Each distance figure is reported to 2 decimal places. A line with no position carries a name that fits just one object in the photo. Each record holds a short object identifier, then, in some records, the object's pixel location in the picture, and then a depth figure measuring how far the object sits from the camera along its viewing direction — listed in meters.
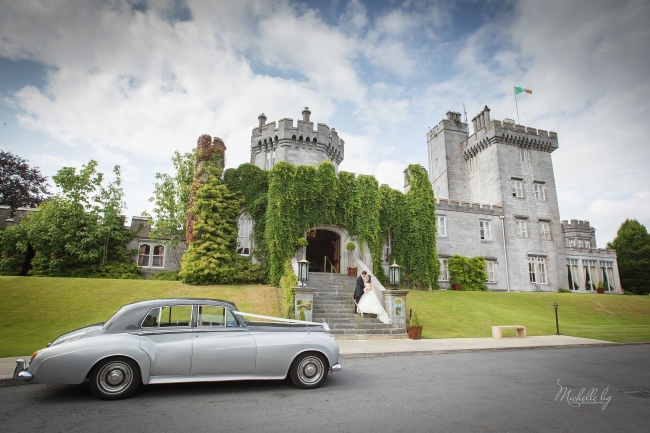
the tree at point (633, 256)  41.81
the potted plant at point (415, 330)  13.98
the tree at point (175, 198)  25.27
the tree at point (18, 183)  32.03
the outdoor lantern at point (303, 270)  16.22
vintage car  5.41
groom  15.47
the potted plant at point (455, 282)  27.89
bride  15.12
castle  28.64
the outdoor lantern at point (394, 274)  18.06
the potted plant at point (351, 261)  20.89
